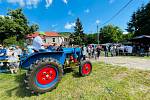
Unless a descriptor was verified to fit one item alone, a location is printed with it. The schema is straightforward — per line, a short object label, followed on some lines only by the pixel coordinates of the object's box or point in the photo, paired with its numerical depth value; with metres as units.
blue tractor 2.22
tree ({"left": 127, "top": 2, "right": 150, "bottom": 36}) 16.08
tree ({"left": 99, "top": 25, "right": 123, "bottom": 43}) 31.23
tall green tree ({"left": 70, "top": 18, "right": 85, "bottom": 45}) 25.49
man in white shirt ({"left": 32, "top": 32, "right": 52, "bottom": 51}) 2.67
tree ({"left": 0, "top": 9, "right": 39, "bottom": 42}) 15.59
